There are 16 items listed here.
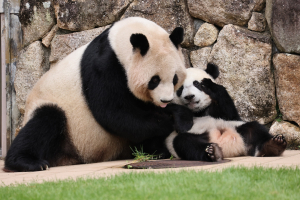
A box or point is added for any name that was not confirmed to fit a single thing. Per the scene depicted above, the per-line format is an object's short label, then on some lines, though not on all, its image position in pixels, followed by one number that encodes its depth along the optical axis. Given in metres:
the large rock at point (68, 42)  12.56
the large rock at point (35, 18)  13.20
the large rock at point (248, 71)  10.89
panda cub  8.38
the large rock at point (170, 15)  11.73
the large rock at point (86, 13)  12.35
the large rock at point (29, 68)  13.21
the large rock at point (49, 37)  13.17
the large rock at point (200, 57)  11.59
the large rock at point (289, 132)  10.53
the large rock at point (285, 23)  10.38
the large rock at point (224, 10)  11.06
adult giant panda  8.26
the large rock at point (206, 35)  11.51
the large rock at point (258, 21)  11.02
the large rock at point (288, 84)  10.50
